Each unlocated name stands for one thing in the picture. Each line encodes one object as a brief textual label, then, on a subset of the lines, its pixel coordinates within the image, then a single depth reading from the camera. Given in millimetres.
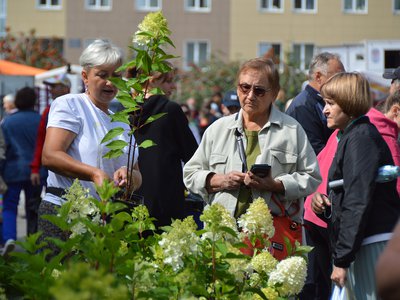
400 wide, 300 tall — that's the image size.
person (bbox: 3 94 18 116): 20709
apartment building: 52309
